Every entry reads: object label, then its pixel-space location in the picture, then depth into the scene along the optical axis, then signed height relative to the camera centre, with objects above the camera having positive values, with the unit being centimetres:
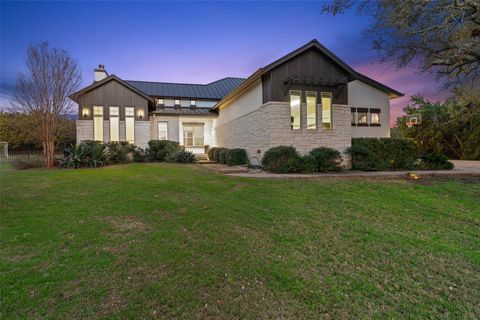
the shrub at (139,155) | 1607 +22
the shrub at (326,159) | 1048 -12
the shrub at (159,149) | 1623 +63
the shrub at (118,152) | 1441 +42
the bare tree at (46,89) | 1312 +410
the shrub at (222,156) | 1509 +10
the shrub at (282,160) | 1018 -14
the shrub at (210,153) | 1856 +37
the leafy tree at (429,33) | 784 +473
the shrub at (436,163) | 1182 -40
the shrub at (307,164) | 1026 -34
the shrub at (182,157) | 1562 +4
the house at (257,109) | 1135 +321
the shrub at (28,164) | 1316 -30
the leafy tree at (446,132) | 1984 +229
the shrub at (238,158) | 1377 -4
